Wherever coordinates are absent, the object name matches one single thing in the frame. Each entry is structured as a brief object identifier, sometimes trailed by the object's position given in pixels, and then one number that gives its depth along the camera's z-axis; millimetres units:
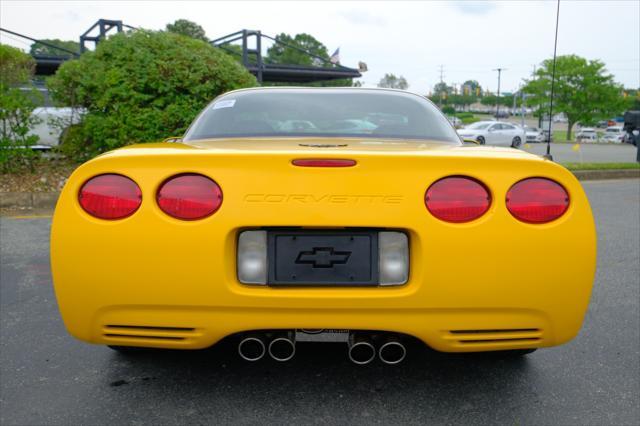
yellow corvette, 1955
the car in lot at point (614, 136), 50219
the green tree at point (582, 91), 58031
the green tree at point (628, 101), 59125
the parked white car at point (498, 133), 28625
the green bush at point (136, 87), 7980
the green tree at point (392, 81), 138000
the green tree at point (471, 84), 168062
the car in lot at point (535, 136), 46125
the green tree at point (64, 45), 70562
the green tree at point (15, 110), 7746
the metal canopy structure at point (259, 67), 17969
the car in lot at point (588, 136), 53219
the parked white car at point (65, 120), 8586
